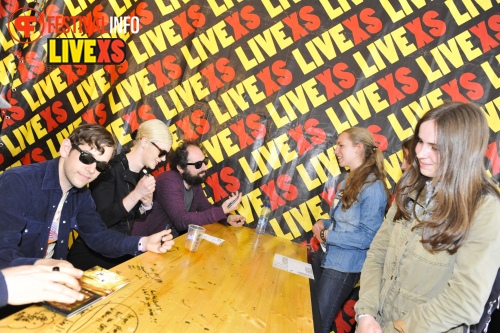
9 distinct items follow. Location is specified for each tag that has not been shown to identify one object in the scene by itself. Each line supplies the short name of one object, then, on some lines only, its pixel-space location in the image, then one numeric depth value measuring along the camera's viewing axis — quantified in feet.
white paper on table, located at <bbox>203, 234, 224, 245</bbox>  8.21
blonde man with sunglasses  7.93
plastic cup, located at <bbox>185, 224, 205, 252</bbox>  6.85
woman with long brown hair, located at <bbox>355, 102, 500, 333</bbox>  4.20
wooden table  3.65
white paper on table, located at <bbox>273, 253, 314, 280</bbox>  7.27
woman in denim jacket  8.08
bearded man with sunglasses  9.17
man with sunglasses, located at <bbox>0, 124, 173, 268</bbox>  5.28
